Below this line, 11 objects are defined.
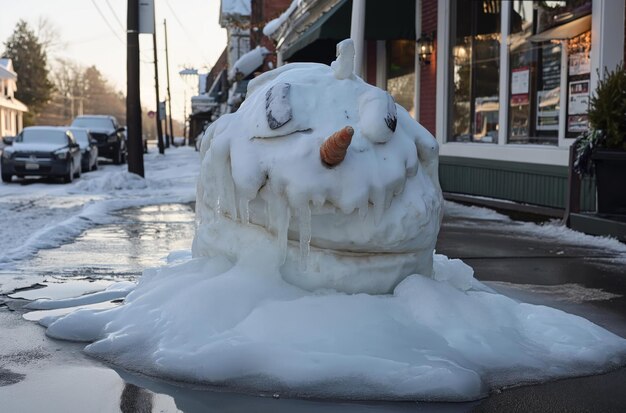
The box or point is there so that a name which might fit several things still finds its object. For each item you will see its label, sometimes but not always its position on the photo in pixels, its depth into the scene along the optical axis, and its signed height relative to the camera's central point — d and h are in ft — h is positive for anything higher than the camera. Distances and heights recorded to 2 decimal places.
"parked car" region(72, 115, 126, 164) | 95.66 -0.32
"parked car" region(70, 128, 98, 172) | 77.30 -1.81
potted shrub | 24.80 -0.53
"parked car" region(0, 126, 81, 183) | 59.72 -2.25
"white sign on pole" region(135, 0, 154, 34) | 50.24 +7.73
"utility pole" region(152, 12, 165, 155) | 128.67 +3.48
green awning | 42.91 +6.12
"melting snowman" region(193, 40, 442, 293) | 12.15 -0.86
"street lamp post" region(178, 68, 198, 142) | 200.94 +15.82
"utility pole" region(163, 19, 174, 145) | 195.15 +15.94
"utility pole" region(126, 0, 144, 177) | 49.93 +2.53
